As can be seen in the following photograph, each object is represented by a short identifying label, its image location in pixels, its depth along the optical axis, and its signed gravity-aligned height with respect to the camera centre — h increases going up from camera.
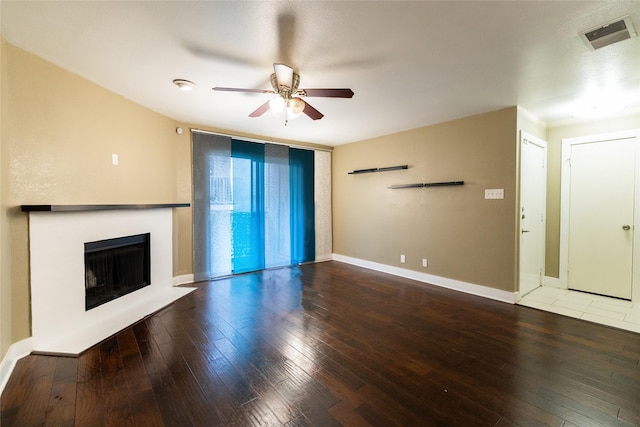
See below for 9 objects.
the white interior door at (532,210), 3.46 -0.02
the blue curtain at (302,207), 5.28 +0.04
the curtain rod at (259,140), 4.20 +1.24
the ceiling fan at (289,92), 2.12 +0.99
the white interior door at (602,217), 3.47 -0.12
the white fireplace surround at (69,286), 2.24 -0.69
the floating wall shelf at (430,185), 3.83 +0.38
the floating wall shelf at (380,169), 4.52 +0.72
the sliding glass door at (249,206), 4.23 +0.06
